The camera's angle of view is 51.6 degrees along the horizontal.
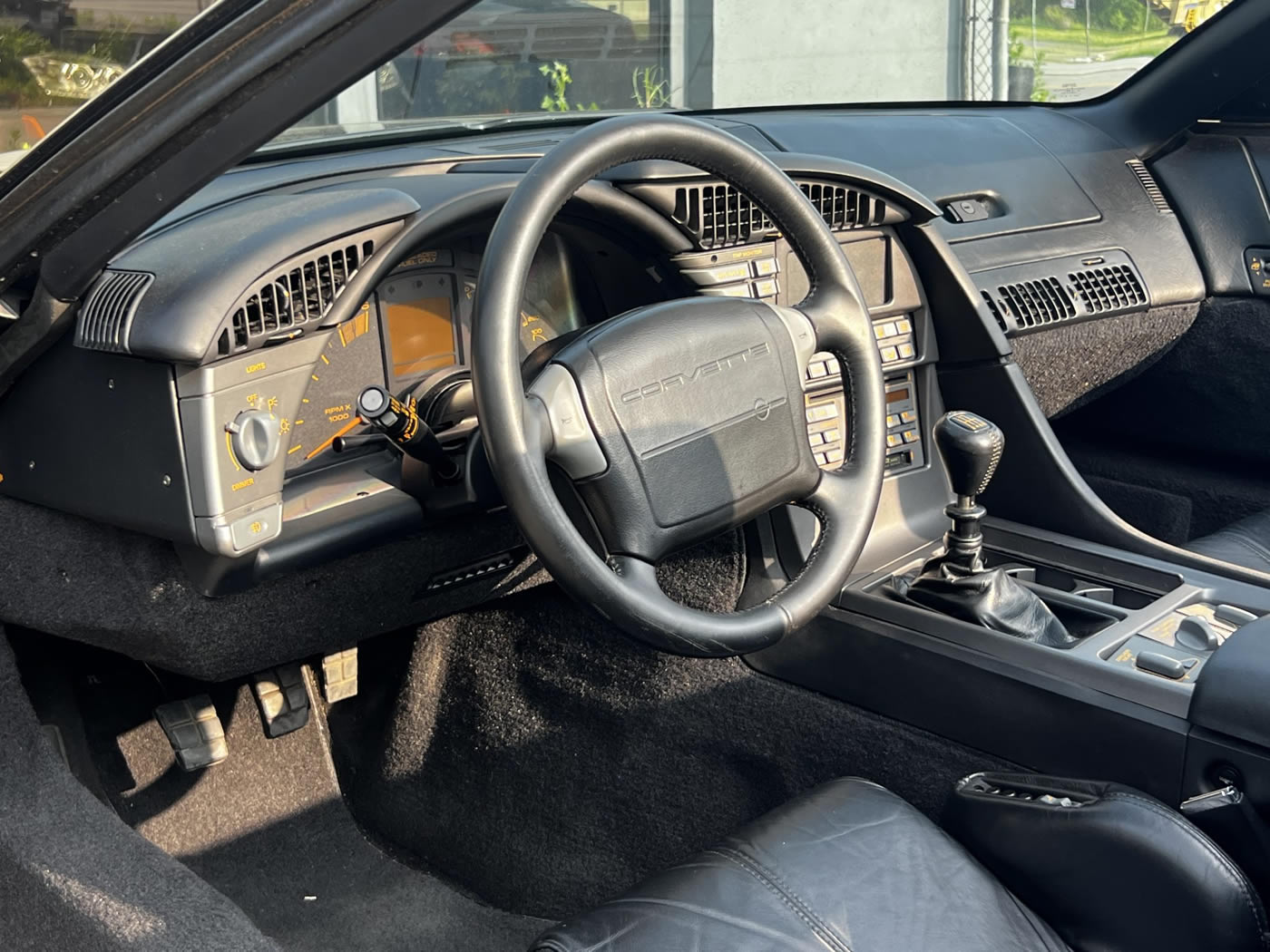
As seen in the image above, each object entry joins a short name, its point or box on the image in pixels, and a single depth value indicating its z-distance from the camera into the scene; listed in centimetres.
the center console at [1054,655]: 134
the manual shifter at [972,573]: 162
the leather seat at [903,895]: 116
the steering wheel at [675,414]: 117
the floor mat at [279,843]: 201
